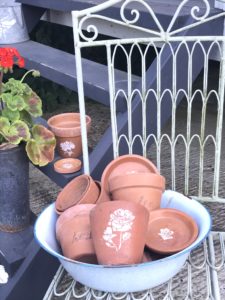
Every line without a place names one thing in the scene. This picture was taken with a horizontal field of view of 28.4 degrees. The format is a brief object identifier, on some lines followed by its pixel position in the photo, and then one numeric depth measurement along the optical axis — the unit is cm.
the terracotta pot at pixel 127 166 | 152
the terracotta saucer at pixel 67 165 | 178
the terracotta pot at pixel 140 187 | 139
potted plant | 176
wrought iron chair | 148
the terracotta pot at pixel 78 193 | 143
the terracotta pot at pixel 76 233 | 127
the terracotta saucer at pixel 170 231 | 129
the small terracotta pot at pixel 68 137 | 185
